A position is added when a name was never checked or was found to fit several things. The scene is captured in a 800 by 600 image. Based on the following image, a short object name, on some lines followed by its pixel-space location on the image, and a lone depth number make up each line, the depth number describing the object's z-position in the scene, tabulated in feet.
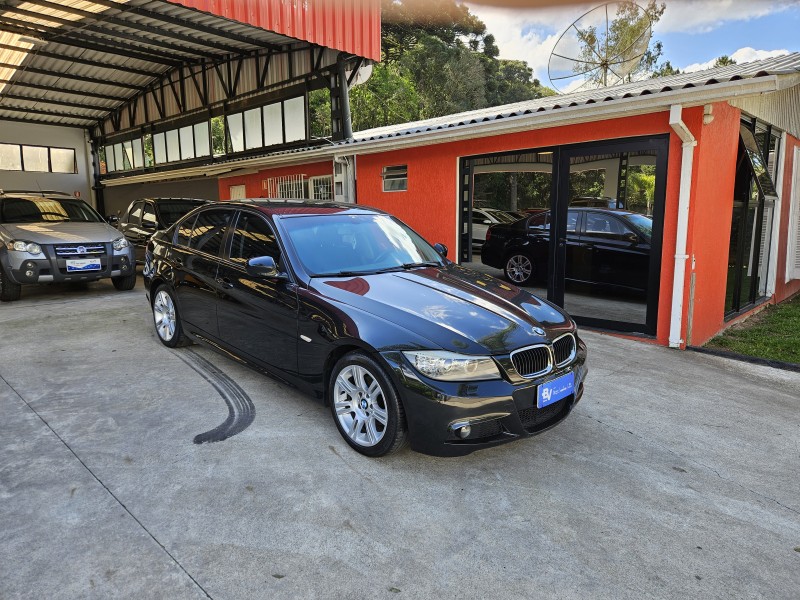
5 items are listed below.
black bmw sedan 9.13
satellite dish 31.35
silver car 23.85
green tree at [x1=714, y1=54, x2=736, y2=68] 105.10
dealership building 18.98
